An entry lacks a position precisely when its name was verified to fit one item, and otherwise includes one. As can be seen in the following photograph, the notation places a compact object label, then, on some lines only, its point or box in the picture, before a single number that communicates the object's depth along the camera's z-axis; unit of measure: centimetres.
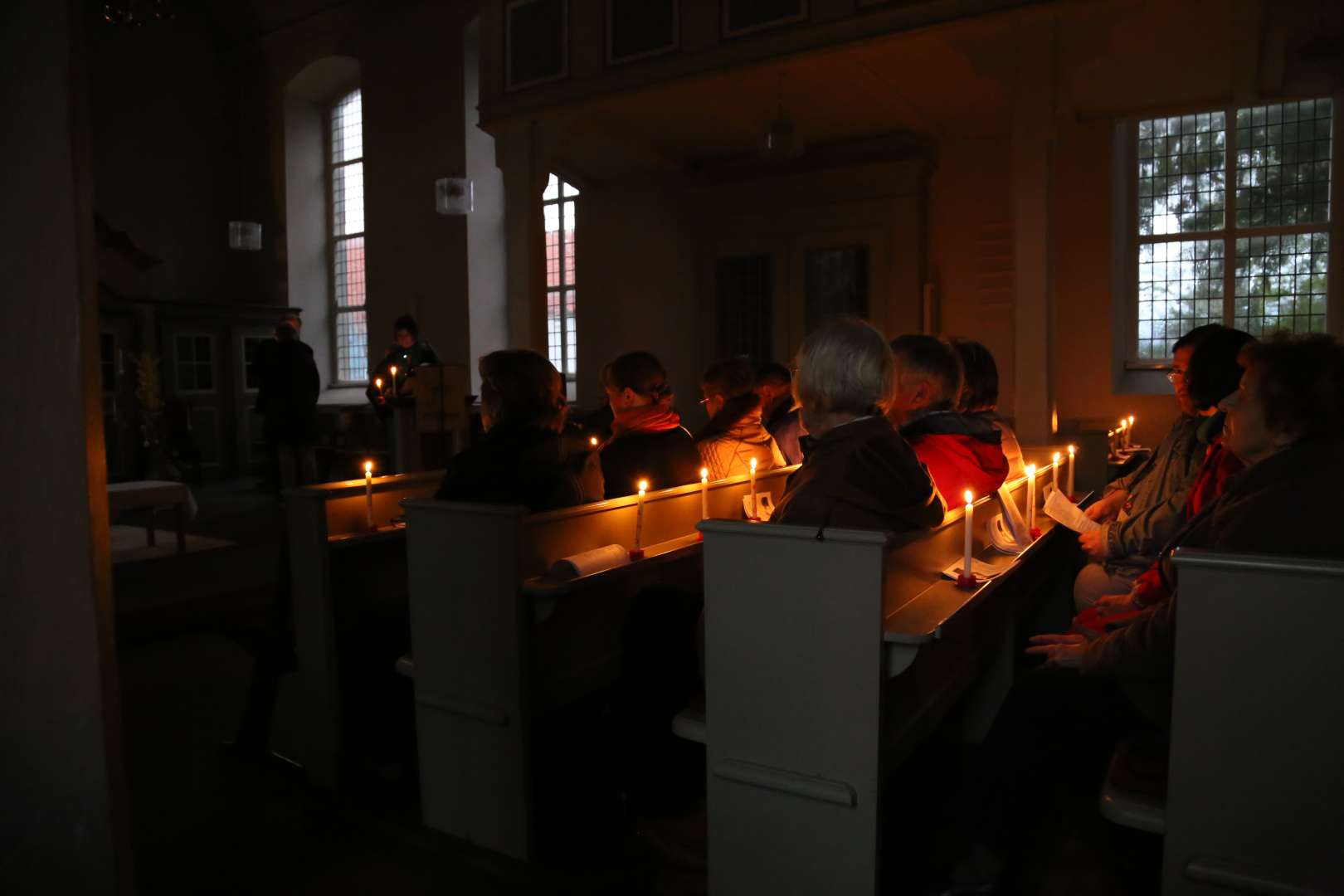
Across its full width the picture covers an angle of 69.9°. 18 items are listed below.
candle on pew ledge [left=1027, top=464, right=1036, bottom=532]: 388
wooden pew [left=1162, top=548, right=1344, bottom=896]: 187
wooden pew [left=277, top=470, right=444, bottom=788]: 333
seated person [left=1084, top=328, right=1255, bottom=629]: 294
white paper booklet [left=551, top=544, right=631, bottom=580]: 288
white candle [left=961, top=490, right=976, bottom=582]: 249
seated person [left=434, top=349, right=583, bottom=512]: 315
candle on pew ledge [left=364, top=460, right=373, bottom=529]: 360
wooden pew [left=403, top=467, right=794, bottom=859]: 281
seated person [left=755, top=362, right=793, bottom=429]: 522
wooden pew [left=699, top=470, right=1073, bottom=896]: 221
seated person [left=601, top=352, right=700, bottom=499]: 396
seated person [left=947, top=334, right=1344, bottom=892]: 209
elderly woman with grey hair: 240
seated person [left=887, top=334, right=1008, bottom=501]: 306
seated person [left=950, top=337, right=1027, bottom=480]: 346
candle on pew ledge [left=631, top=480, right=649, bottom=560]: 339
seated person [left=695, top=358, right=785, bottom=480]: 436
